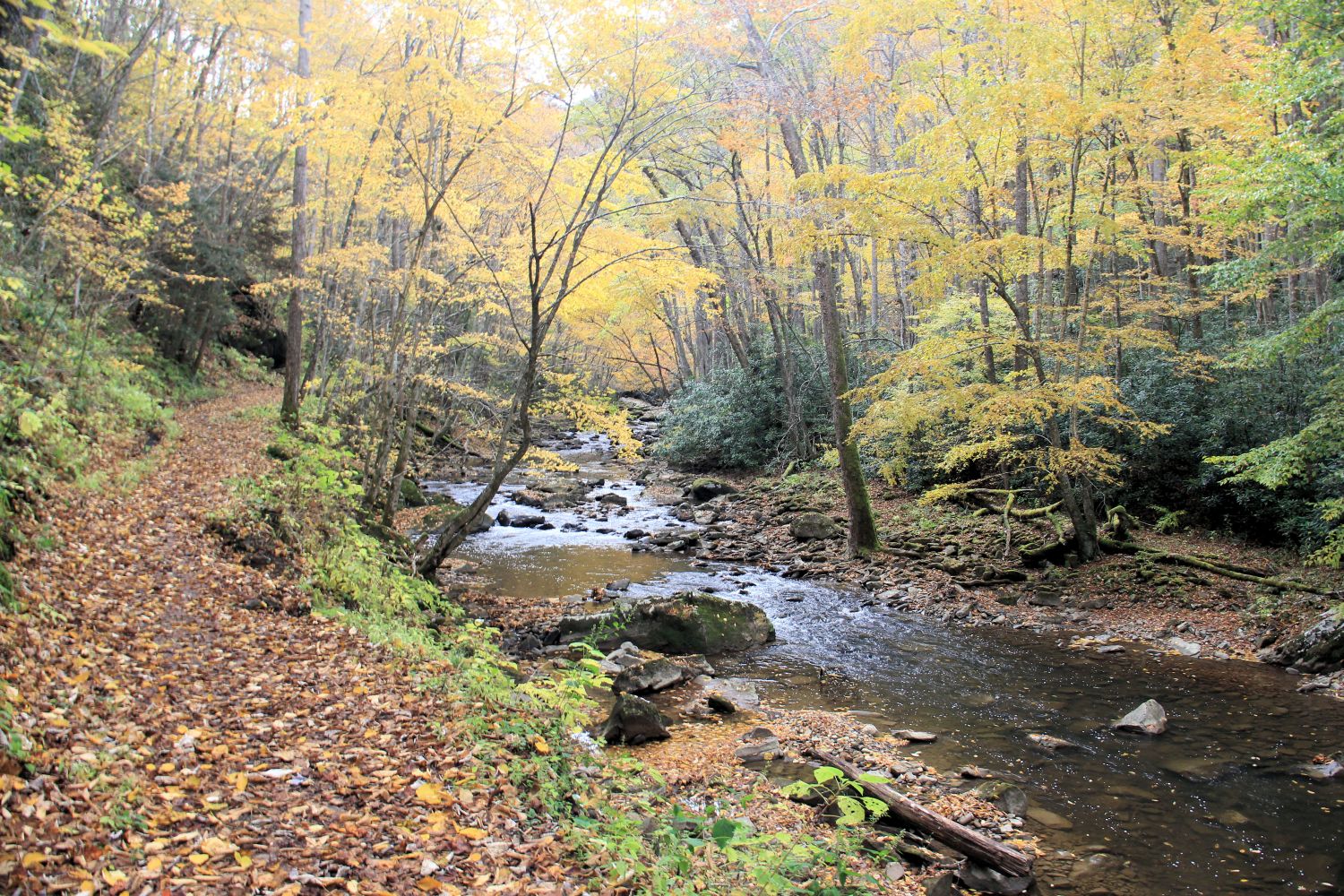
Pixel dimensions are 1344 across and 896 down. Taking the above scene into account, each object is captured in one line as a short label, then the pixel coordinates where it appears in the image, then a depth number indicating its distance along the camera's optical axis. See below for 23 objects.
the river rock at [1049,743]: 6.42
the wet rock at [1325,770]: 5.77
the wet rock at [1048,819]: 5.21
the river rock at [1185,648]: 8.73
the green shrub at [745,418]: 21.50
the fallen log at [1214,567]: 9.49
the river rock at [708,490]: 20.38
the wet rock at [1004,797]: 5.41
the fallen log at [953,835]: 4.57
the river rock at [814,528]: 14.81
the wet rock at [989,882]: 4.48
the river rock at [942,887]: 4.34
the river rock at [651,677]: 7.89
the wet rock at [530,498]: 19.33
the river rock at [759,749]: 6.20
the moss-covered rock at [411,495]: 17.17
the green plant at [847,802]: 3.70
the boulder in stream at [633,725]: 6.54
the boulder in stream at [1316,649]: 7.79
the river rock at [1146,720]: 6.67
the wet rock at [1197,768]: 5.86
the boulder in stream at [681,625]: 9.24
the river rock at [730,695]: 7.35
